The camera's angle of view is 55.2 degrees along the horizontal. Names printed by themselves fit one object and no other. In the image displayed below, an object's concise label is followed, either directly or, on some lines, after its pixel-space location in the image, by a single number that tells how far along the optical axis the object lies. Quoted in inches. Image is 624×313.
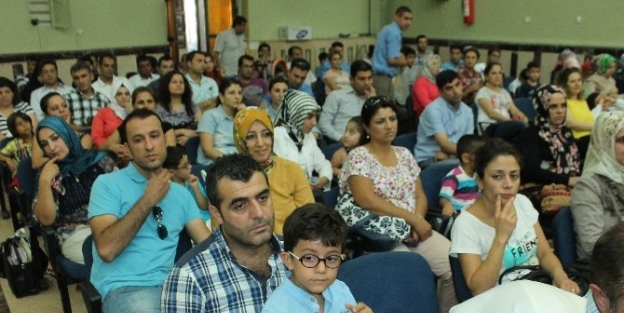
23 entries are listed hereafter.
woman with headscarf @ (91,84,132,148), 172.4
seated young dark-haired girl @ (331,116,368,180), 149.2
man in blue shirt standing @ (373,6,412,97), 249.6
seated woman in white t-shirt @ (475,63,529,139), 207.6
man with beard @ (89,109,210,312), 86.7
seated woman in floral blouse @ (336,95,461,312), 111.4
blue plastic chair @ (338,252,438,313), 79.4
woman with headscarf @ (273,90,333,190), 144.4
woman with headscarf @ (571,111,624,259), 98.0
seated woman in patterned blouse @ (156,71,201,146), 188.1
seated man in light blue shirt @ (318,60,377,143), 193.9
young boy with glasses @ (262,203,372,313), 65.0
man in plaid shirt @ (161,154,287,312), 67.9
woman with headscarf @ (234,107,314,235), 112.0
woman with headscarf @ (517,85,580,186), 142.7
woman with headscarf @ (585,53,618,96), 236.8
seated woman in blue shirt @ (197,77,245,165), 160.4
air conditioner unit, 383.7
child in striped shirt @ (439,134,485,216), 126.1
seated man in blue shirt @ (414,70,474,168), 164.4
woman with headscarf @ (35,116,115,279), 111.0
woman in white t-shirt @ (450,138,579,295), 83.7
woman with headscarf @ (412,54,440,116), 218.7
